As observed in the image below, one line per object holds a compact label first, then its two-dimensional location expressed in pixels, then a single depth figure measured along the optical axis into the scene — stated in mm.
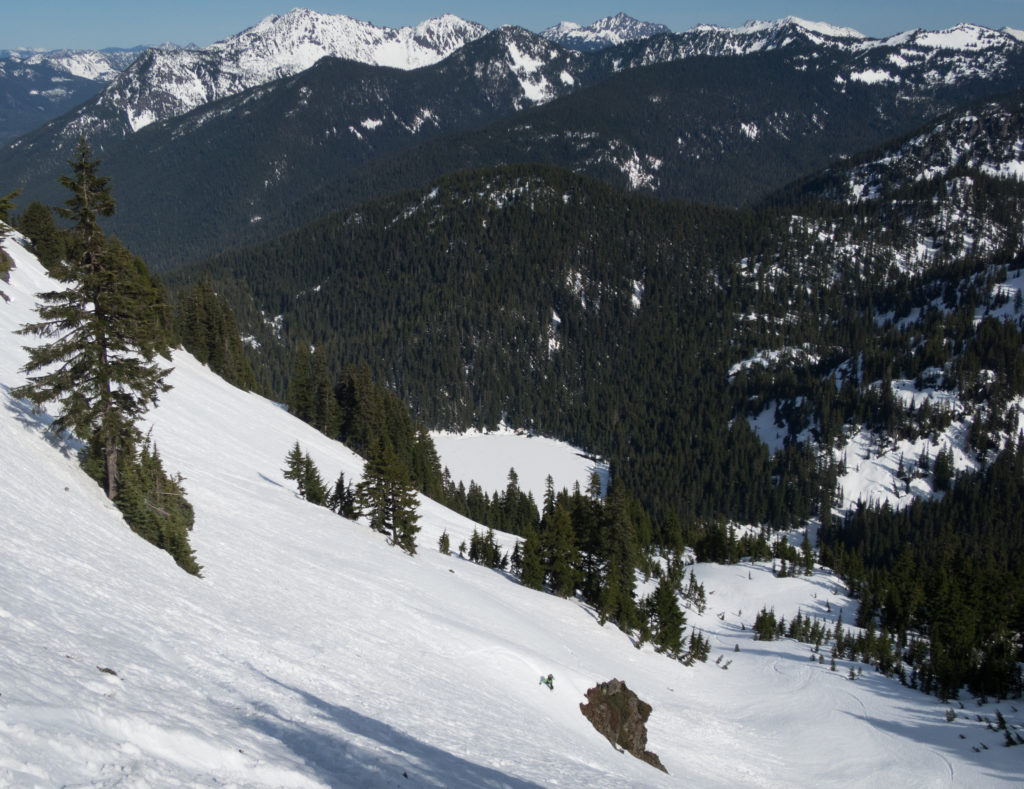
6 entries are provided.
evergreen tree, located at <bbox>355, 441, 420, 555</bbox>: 48316
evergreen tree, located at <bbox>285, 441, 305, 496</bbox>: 53000
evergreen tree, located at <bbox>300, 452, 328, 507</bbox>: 51844
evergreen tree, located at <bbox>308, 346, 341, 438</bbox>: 89000
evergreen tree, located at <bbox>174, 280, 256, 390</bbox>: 85000
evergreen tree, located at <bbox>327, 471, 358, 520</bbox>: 52406
